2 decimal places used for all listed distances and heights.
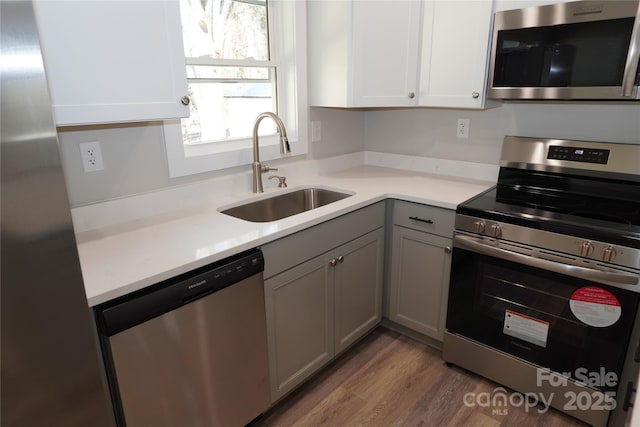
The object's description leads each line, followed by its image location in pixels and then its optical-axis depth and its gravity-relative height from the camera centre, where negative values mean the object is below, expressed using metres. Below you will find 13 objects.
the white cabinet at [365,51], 2.06 +0.27
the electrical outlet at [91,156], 1.55 -0.19
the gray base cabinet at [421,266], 2.03 -0.84
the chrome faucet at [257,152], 1.86 -0.21
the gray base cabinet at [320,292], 1.67 -0.85
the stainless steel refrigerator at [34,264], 0.71 -0.30
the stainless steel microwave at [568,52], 1.56 +0.20
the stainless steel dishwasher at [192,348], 1.18 -0.78
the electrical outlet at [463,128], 2.39 -0.15
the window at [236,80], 1.90 +0.13
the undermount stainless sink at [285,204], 2.02 -0.52
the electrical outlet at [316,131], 2.48 -0.16
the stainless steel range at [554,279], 1.56 -0.72
